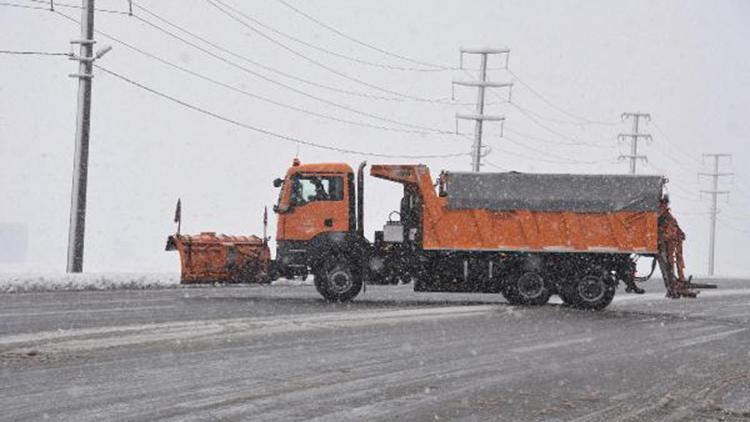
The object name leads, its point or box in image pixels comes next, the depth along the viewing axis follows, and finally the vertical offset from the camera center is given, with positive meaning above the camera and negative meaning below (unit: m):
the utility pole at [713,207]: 80.53 +2.54
